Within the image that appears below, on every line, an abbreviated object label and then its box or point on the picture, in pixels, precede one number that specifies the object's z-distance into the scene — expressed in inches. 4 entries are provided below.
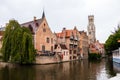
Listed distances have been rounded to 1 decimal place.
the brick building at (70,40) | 1123.1
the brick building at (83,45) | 1383.0
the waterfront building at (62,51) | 968.3
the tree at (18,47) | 699.6
